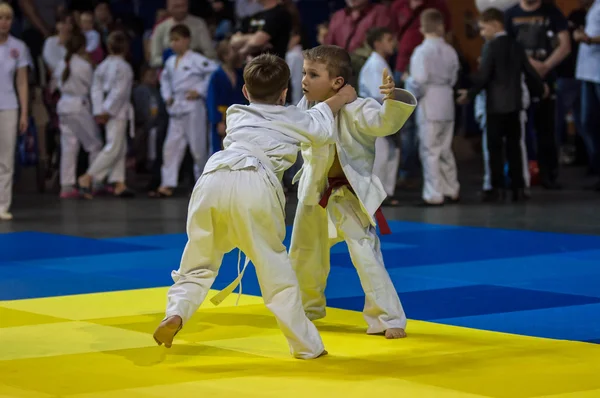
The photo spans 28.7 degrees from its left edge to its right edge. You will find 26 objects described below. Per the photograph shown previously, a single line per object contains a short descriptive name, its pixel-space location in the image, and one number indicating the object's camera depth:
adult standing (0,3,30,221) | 11.12
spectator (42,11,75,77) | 15.50
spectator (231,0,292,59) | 12.13
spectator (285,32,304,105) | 13.28
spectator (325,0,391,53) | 12.98
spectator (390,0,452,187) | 13.28
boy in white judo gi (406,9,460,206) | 12.08
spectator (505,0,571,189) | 13.16
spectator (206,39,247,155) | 13.04
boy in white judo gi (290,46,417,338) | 5.62
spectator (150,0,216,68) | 14.88
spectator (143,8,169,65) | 16.31
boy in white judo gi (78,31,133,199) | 13.61
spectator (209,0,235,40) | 17.19
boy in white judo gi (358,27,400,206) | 11.66
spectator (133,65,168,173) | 14.85
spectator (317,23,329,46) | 16.02
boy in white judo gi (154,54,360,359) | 4.99
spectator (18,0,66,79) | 16.78
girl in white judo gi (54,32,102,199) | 13.73
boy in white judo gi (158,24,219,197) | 13.70
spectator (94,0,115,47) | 16.64
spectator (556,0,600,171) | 14.72
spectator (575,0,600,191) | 13.16
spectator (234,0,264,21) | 17.31
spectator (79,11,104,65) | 15.34
